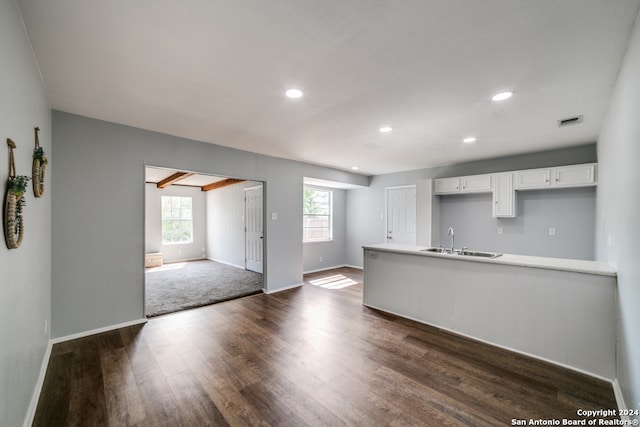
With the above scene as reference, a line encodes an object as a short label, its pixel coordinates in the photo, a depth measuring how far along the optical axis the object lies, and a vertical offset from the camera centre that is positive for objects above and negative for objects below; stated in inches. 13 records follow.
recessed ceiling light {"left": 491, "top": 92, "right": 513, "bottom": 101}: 96.7 +43.8
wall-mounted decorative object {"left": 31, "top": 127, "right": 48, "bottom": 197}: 80.2 +14.1
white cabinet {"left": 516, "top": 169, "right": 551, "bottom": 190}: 168.6 +23.6
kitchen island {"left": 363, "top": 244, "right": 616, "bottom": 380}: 92.4 -36.0
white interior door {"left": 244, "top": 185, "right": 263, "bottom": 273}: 241.7 -12.2
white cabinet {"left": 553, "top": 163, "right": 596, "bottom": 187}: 152.8 +23.4
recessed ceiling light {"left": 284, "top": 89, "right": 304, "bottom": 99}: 95.6 +44.2
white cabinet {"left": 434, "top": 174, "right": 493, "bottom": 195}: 194.5 +23.4
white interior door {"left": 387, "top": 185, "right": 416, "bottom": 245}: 250.2 -0.2
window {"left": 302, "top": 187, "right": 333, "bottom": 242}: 275.0 -0.4
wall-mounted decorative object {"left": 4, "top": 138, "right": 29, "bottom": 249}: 56.7 +1.5
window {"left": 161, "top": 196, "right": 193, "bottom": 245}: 321.7 -6.8
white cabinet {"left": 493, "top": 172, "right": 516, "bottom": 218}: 183.8 +13.0
